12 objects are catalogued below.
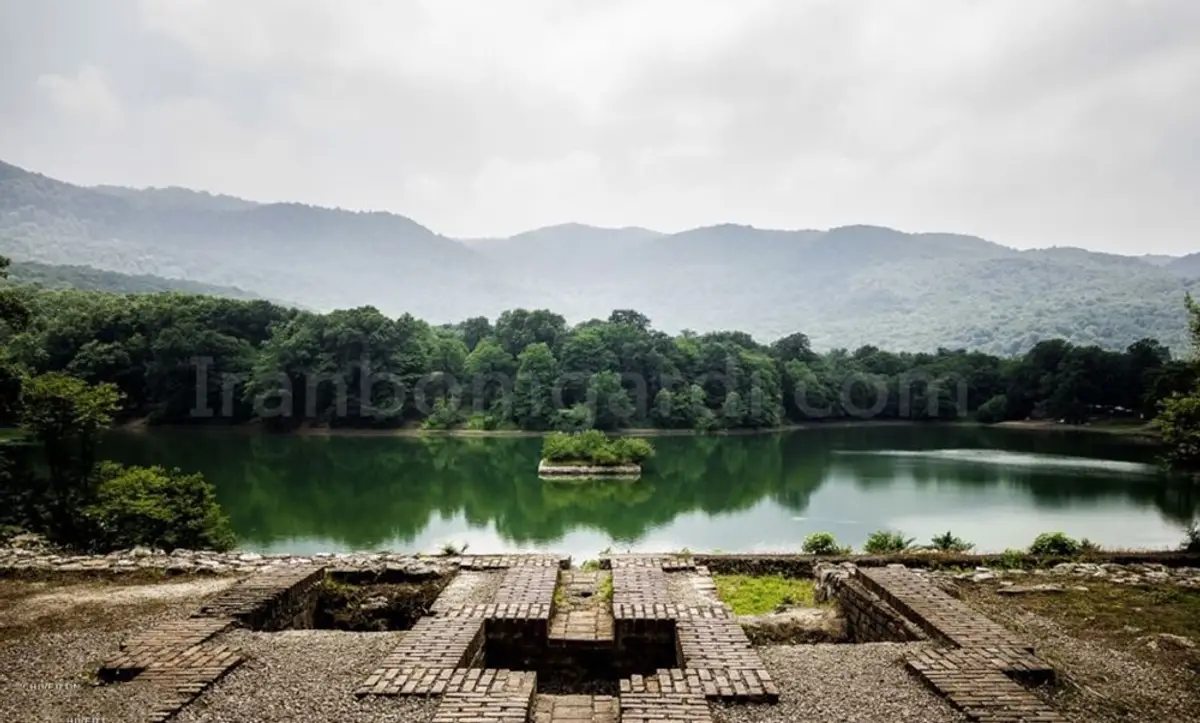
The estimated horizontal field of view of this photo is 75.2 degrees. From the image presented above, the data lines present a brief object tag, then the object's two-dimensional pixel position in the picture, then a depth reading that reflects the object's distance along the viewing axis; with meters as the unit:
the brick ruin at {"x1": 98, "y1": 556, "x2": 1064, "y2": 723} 5.77
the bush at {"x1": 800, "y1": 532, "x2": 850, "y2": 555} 13.86
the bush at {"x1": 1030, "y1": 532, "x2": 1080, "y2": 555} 12.53
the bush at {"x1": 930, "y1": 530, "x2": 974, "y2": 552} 14.25
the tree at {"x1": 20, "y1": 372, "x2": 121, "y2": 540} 14.41
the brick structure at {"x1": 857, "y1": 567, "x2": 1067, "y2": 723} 5.51
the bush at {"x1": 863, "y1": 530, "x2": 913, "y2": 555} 14.02
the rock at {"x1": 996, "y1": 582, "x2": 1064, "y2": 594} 9.12
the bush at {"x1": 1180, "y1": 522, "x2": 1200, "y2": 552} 12.62
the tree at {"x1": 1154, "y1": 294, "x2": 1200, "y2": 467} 13.11
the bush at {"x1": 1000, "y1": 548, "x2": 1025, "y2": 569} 10.97
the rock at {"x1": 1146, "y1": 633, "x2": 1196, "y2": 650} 7.06
